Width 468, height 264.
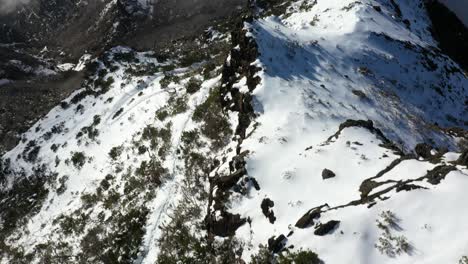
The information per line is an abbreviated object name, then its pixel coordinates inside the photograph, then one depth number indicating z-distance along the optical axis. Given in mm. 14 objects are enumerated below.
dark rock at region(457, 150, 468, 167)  11043
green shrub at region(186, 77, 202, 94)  25344
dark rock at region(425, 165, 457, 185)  10443
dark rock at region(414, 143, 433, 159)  13258
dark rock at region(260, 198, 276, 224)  12453
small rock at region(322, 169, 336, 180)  12695
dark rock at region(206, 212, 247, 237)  13234
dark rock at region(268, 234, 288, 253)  11219
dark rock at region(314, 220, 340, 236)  10633
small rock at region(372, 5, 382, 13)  32728
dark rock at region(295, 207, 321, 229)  11203
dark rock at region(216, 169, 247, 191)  14391
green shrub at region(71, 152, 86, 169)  26984
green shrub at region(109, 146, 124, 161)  24297
